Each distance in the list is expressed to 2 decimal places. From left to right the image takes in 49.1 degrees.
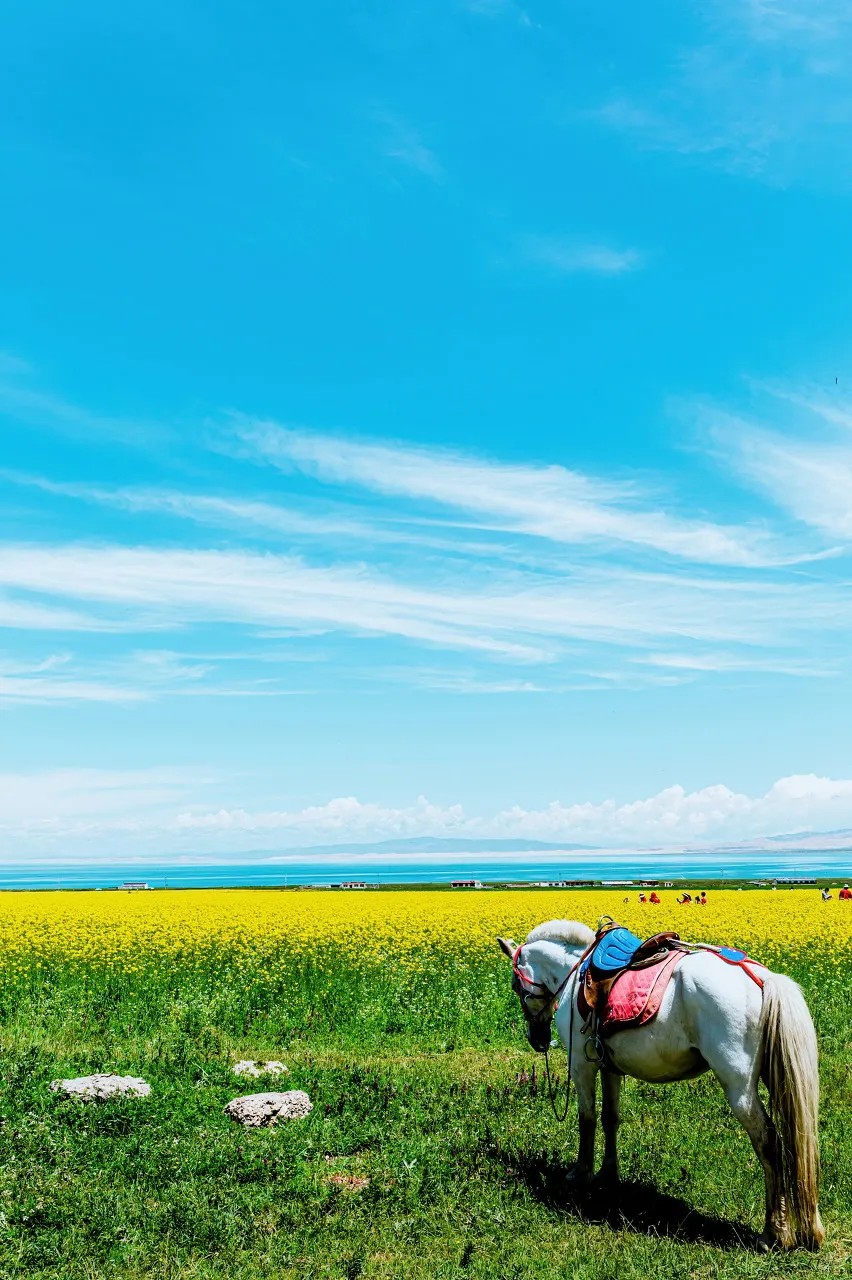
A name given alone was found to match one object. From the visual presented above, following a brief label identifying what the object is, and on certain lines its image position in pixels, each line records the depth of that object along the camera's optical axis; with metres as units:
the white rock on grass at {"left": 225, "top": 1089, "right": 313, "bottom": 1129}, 9.18
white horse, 6.50
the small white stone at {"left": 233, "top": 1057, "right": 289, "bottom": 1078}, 10.63
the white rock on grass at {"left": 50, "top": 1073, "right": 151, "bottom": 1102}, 9.34
